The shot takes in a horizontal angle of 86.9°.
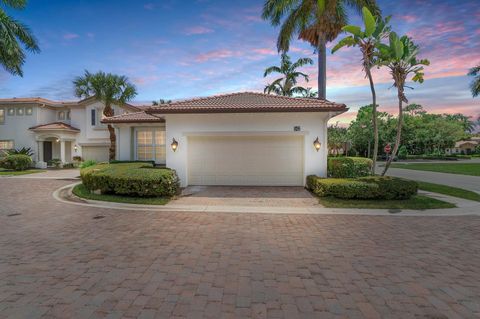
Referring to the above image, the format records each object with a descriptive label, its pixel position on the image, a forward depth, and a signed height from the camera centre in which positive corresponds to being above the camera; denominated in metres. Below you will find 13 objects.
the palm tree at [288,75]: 24.66 +7.75
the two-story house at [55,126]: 25.33 +2.60
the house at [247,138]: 11.97 +0.80
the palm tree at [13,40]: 16.06 +7.56
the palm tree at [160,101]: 35.85 +7.54
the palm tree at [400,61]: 9.50 +3.62
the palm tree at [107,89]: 20.61 +5.37
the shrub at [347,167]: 12.91 -0.72
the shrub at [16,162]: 22.36 -0.70
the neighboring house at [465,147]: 76.69 +1.91
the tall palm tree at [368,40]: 9.67 +4.60
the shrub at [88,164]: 20.76 -0.84
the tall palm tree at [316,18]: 16.11 +8.89
